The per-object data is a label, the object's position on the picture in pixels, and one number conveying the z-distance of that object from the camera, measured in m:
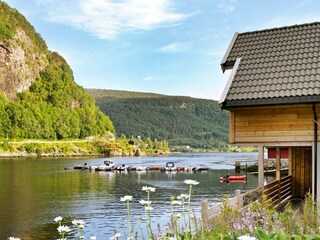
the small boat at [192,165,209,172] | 70.89
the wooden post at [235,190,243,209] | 11.24
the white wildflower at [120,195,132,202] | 5.05
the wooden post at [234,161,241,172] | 69.95
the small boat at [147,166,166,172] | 71.82
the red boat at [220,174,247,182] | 50.53
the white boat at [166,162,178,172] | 70.56
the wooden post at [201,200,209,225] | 8.91
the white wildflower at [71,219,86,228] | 5.06
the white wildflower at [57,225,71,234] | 4.56
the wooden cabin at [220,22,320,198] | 12.53
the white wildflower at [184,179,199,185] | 5.02
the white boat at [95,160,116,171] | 73.38
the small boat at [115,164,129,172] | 72.72
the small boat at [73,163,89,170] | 76.38
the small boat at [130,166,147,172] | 73.38
